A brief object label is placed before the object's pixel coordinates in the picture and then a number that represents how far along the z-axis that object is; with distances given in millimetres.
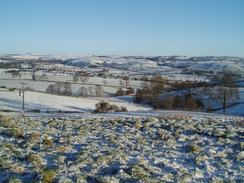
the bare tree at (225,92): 48798
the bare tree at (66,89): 93590
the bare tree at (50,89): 93332
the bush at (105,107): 50276
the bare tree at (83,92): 93362
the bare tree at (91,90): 94979
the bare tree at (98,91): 93920
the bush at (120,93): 95567
